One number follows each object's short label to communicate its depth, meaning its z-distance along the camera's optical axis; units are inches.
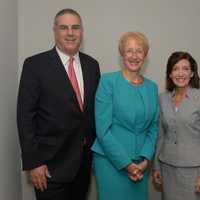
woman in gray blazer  70.5
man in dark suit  67.2
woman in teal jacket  69.9
